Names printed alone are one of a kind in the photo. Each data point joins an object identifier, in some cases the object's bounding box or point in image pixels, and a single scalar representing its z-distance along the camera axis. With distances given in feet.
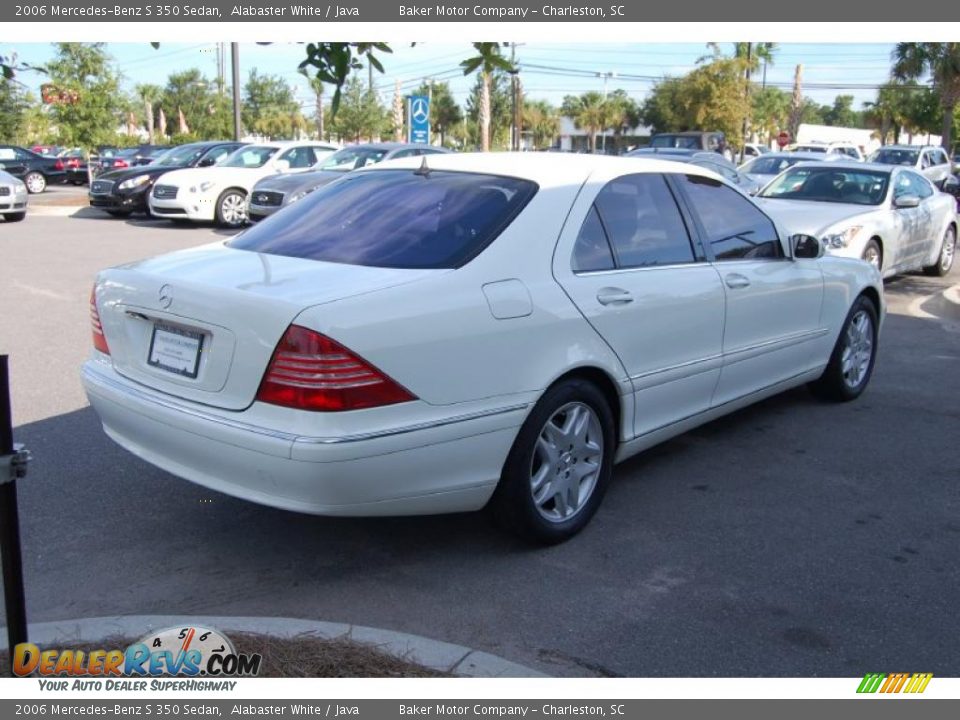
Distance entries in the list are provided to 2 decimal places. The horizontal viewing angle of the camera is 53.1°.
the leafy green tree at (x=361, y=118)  176.45
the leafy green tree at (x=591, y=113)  256.52
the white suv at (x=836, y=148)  106.22
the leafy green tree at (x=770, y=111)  198.80
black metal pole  8.41
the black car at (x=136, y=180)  61.05
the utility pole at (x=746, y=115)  134.42
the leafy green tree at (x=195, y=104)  191.72
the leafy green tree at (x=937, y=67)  107.76
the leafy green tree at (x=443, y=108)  240.53
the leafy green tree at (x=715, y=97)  138.00
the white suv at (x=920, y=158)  84.53
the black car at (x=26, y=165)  97.35
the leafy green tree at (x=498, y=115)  206.39
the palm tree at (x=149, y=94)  229.66
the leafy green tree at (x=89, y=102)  83.92
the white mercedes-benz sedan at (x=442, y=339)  10.98
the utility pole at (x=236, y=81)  84.26
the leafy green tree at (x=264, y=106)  207.72
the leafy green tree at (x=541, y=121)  263.70
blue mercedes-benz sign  71.92
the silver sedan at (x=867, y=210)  33.65
